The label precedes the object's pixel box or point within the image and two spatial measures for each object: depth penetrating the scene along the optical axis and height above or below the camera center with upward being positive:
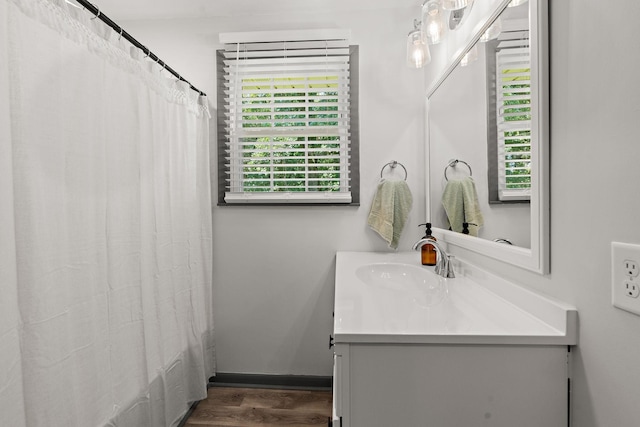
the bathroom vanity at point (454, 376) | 0.76 -0.40
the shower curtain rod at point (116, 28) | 1.05 +0.64
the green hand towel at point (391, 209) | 1.97 -0.04
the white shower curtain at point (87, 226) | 0.83 -0.07
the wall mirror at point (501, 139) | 0.89 +0.21
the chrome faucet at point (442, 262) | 1.43 -0.26
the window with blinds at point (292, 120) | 2.09 +0.52
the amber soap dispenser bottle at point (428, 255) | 1.70 -0.27
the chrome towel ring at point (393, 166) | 2.08 +0.22
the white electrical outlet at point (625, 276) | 0.60 -0.14
